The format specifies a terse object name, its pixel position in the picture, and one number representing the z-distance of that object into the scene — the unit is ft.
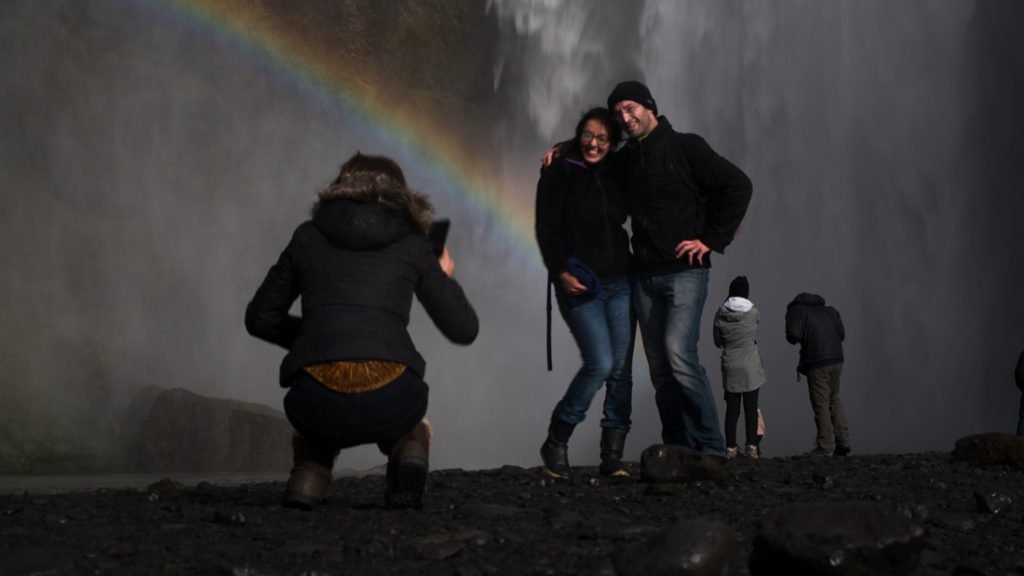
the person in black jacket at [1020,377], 39.28
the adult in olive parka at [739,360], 35.81
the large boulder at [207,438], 57.16
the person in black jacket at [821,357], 37.32
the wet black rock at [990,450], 26.91
